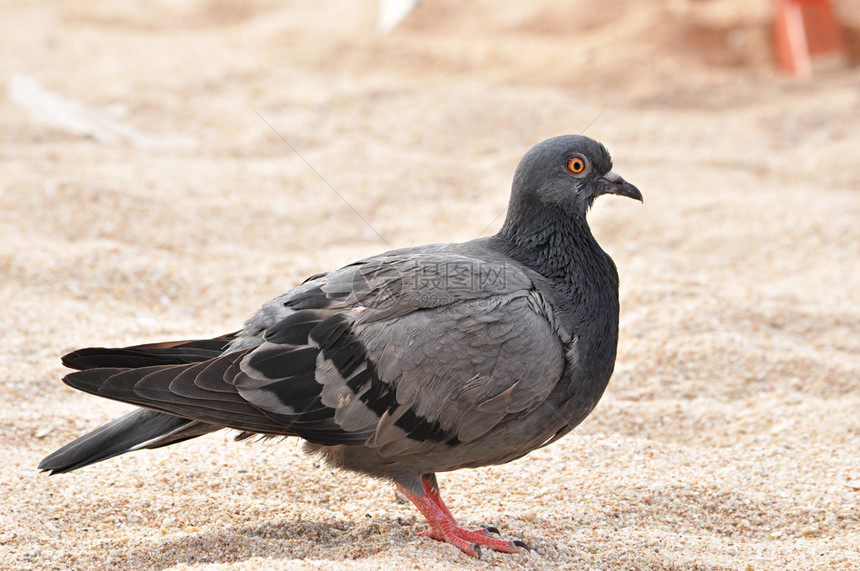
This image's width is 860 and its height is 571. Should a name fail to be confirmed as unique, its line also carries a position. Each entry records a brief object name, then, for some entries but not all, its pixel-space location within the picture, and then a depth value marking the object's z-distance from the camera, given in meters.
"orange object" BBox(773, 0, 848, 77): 17.86
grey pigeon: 5.83
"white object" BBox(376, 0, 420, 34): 16.64
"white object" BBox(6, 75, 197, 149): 15.10
